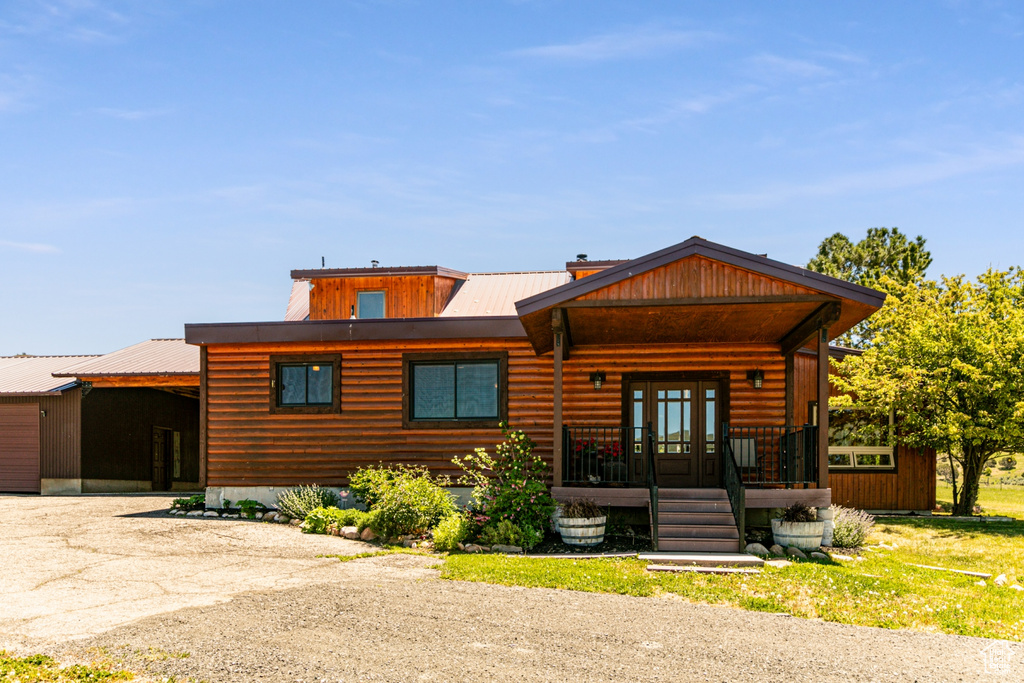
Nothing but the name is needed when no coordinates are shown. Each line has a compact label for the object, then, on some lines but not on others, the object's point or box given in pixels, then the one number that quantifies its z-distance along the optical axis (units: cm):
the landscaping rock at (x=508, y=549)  1140
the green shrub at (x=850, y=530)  1241
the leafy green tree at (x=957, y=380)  1708
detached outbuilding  2034
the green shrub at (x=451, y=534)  1165
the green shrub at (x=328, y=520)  1317
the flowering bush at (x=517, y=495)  1198
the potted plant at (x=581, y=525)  1162
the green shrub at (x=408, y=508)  1232
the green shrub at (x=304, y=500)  1409
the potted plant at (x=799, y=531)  1152
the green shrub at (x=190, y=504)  1548
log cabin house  1272
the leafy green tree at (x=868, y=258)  3158
